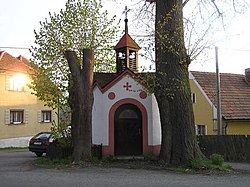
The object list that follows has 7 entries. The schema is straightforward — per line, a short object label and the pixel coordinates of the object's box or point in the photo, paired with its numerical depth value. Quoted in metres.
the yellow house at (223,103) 31.08
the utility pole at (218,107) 26.73
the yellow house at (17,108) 37.25
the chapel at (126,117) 21.47
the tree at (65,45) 23.28
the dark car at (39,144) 26.52
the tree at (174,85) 17.80
